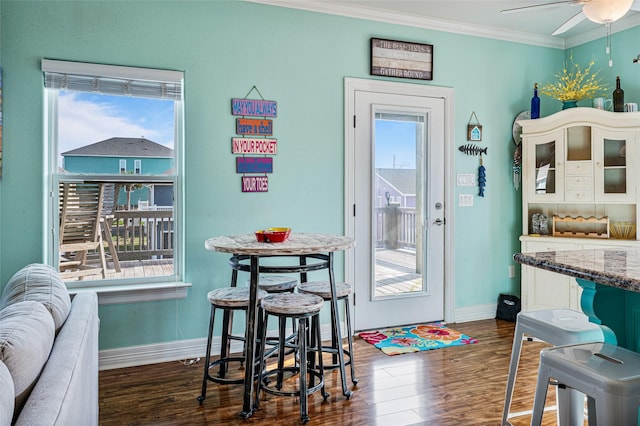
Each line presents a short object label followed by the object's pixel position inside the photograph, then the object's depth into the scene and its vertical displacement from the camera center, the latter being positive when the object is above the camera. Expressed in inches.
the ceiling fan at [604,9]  90.7 +40.8
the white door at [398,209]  151.1 +0.6
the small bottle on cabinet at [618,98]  151.2 +37.4
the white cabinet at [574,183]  149.3 +9.6
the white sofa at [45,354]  41.4 -16.4
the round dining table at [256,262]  90.3 -11.2
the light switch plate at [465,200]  164.2 +3.9
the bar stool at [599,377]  51.1 -19.8
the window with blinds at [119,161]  118.9 +13.3
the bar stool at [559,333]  72.4 -20.0
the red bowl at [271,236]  98.7 -5.5
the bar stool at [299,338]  91.0 -27.1
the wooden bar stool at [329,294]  105.7 -19.5
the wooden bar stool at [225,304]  98.9 -20.2
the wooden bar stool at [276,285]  111.7 -18.5
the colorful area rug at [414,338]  136.1 -40.3
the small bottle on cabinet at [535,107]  164.1 +37.4
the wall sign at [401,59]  150.7 +51.2
